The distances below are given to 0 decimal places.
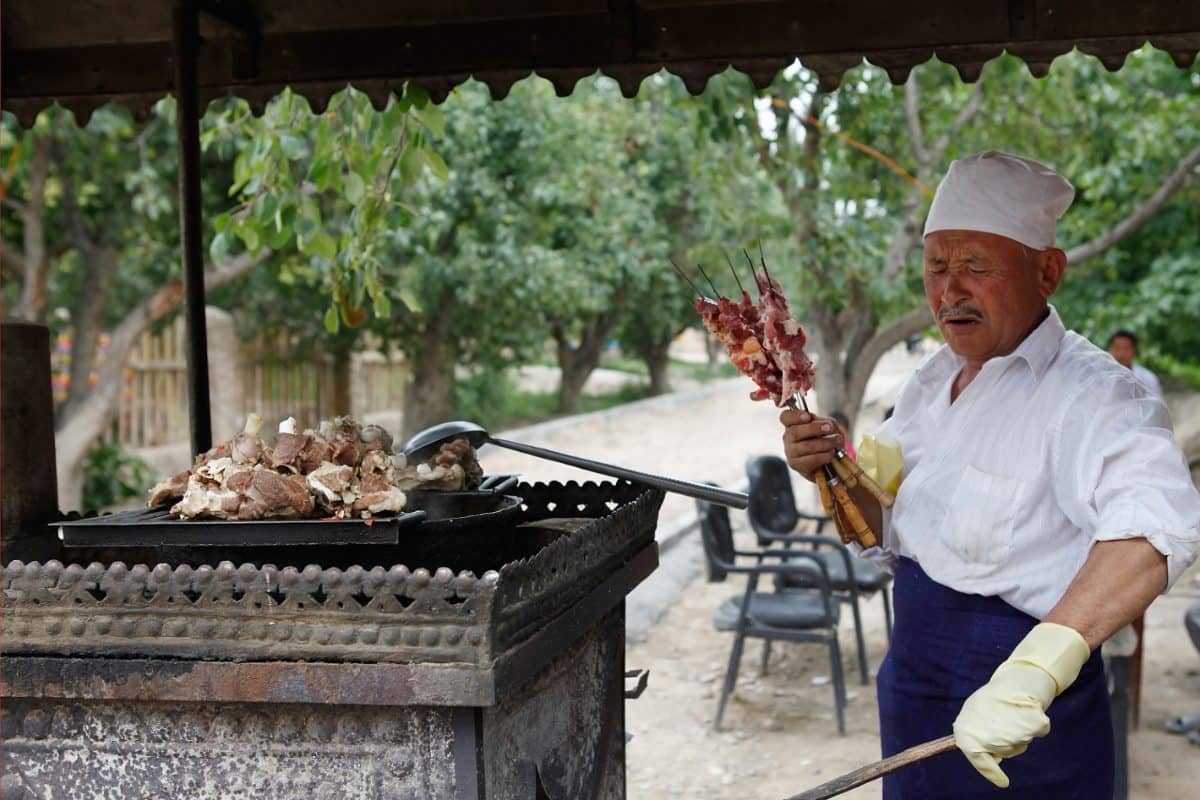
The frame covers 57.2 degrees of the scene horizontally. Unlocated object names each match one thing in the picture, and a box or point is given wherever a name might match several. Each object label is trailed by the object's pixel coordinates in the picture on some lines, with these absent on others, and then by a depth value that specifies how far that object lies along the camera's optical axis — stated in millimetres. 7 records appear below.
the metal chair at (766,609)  5785
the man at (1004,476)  2234
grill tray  2105
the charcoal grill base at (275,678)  1916
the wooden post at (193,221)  2992
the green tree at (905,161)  7586
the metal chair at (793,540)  6066
